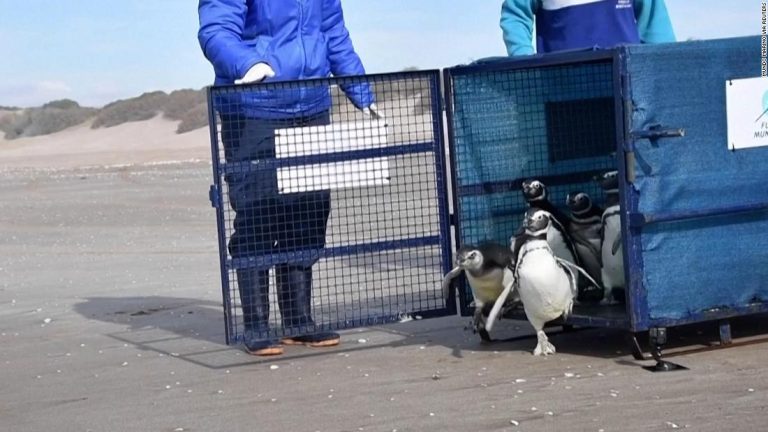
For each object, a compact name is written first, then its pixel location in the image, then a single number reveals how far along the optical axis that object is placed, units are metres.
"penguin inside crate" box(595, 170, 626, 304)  7.51
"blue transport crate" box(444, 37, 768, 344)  6.96
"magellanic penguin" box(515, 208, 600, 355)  7.36
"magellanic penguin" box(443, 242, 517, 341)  7.60
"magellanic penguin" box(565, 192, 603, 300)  7.96
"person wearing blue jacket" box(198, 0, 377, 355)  7.73
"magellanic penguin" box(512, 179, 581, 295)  7.89
